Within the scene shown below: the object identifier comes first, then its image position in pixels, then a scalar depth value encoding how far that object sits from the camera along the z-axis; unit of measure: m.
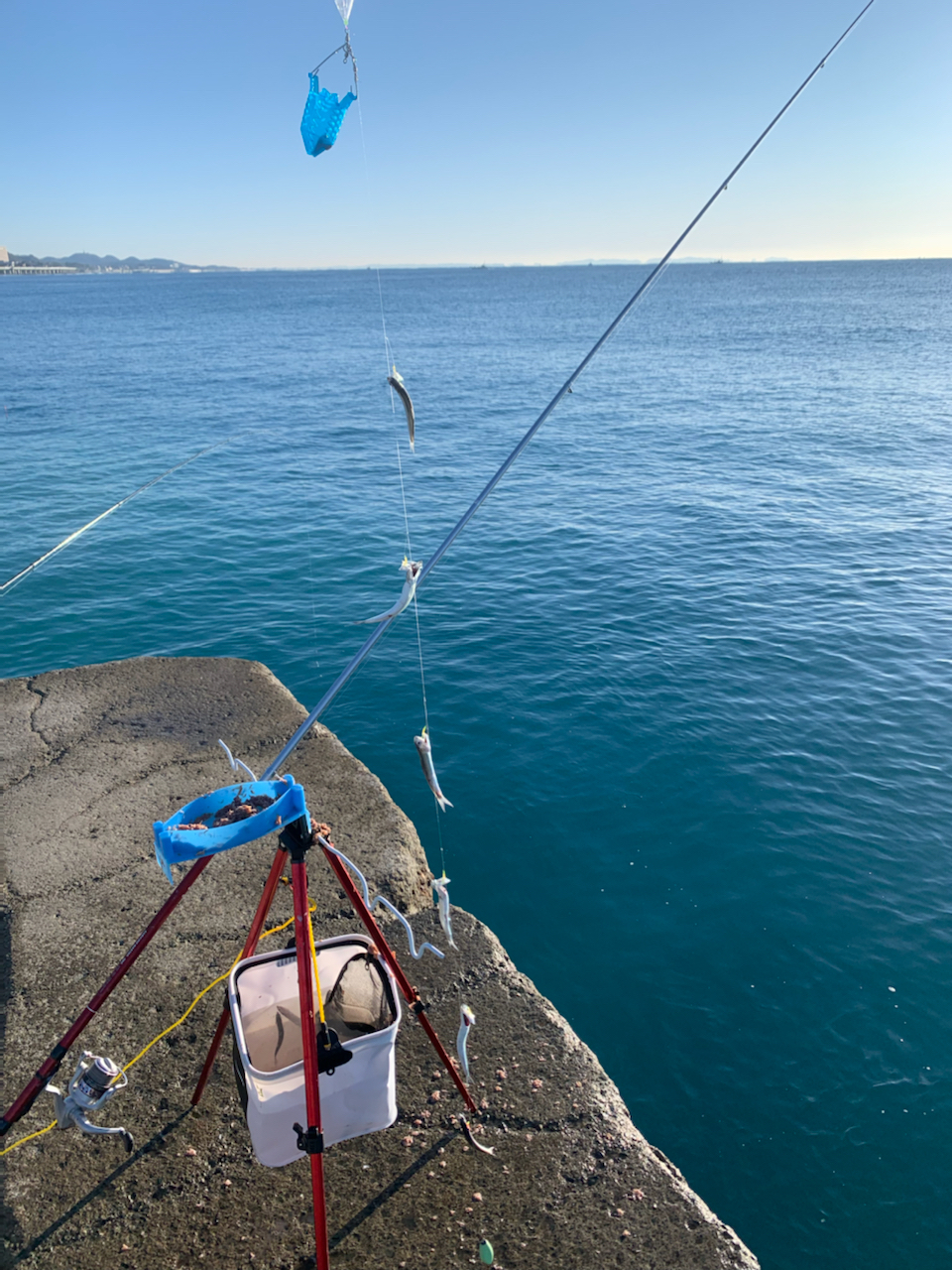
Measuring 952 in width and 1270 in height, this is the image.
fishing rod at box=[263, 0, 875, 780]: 4.45
